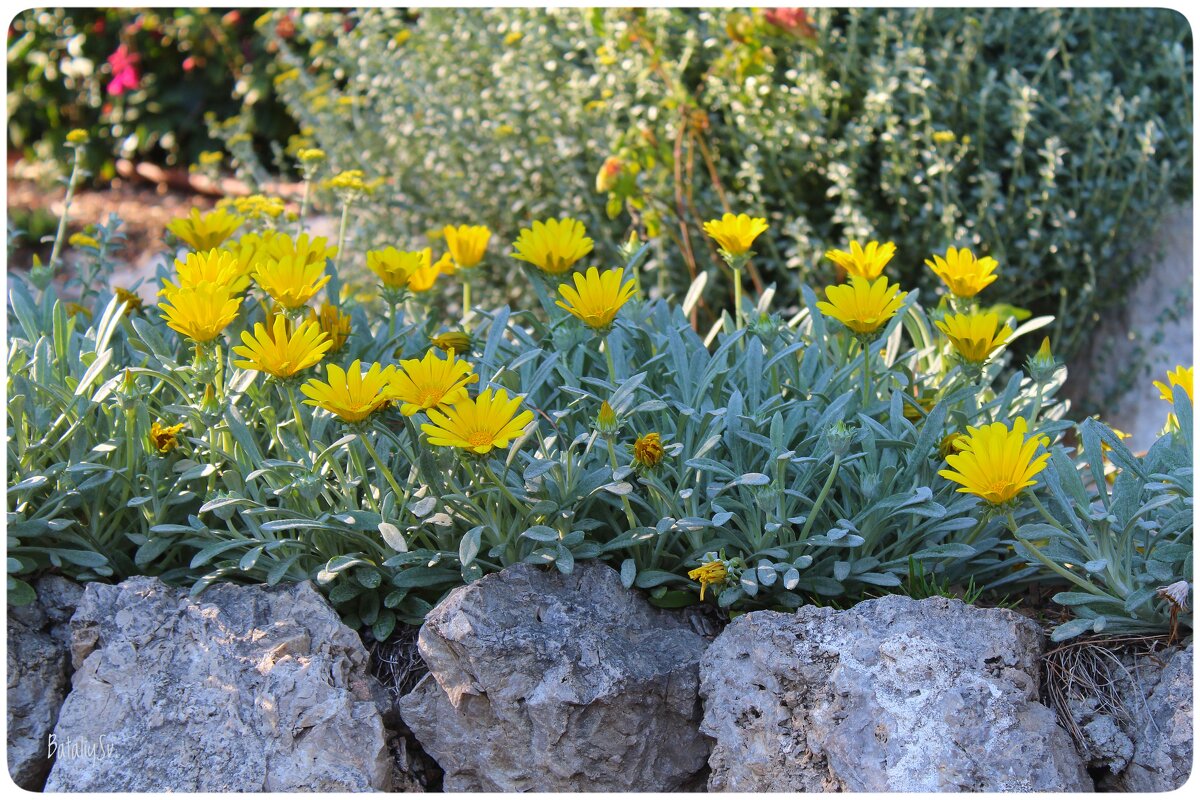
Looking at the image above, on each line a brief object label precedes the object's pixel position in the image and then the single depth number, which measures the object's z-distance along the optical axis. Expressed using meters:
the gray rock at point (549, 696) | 1.67
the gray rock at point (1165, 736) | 1.57
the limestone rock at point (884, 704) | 1.53
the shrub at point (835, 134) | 3.23
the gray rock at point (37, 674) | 1.76
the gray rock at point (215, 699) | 1.67
